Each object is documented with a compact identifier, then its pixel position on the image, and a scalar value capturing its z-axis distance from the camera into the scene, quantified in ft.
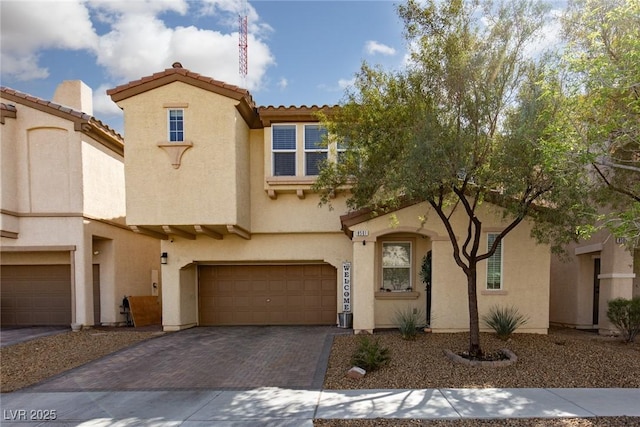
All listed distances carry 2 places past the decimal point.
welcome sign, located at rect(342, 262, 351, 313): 39.81
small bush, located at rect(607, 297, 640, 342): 31.42
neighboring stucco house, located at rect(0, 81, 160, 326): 40.68
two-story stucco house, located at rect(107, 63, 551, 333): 33.96
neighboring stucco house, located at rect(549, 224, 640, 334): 34.91
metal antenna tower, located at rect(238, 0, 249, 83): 46.01
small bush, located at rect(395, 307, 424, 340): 31.24
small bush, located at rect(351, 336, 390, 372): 23.98
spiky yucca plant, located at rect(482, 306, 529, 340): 30.48
